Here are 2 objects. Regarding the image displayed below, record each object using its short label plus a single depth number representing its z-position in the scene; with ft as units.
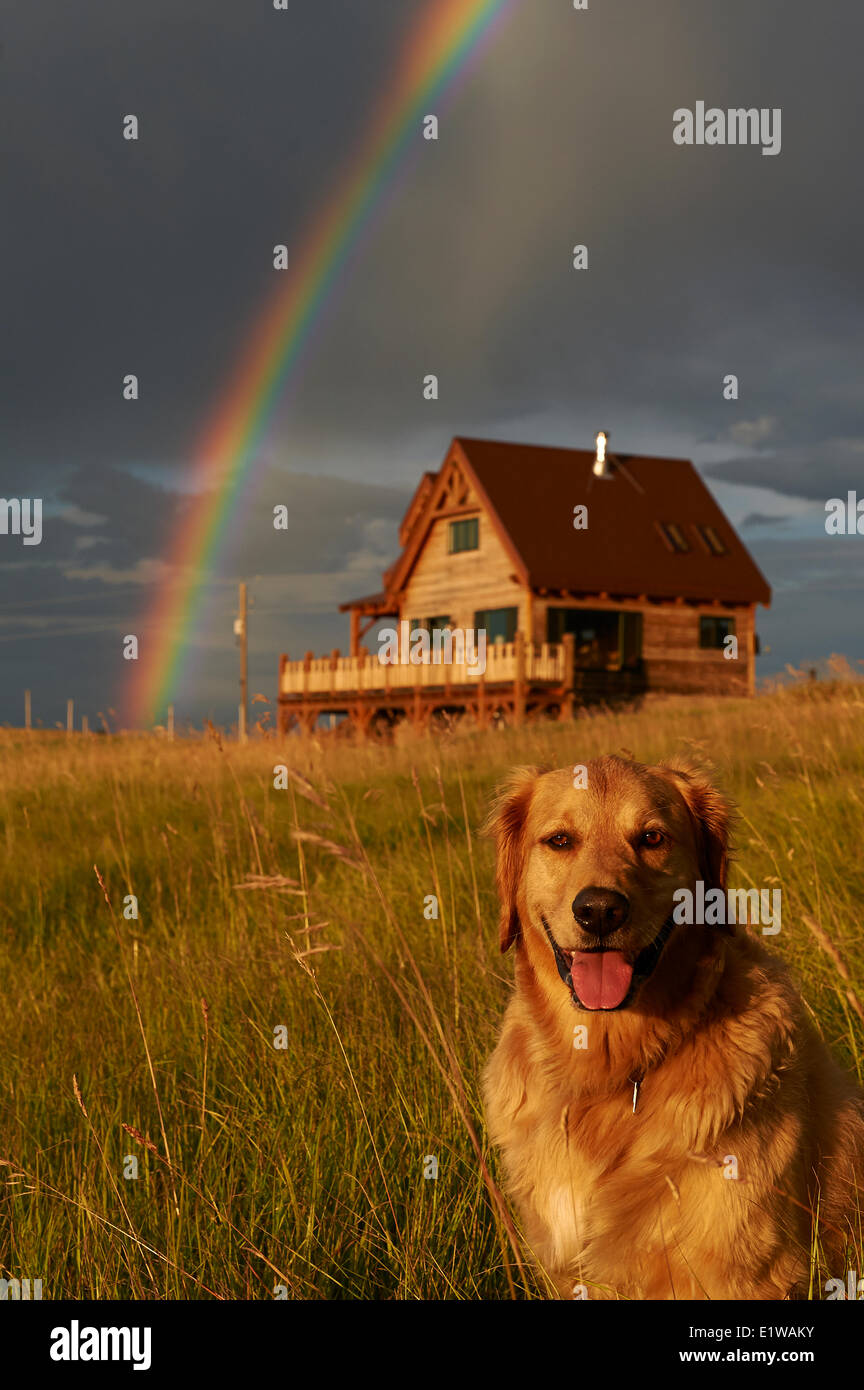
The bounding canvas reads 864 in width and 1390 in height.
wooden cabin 100.83
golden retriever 8.79
